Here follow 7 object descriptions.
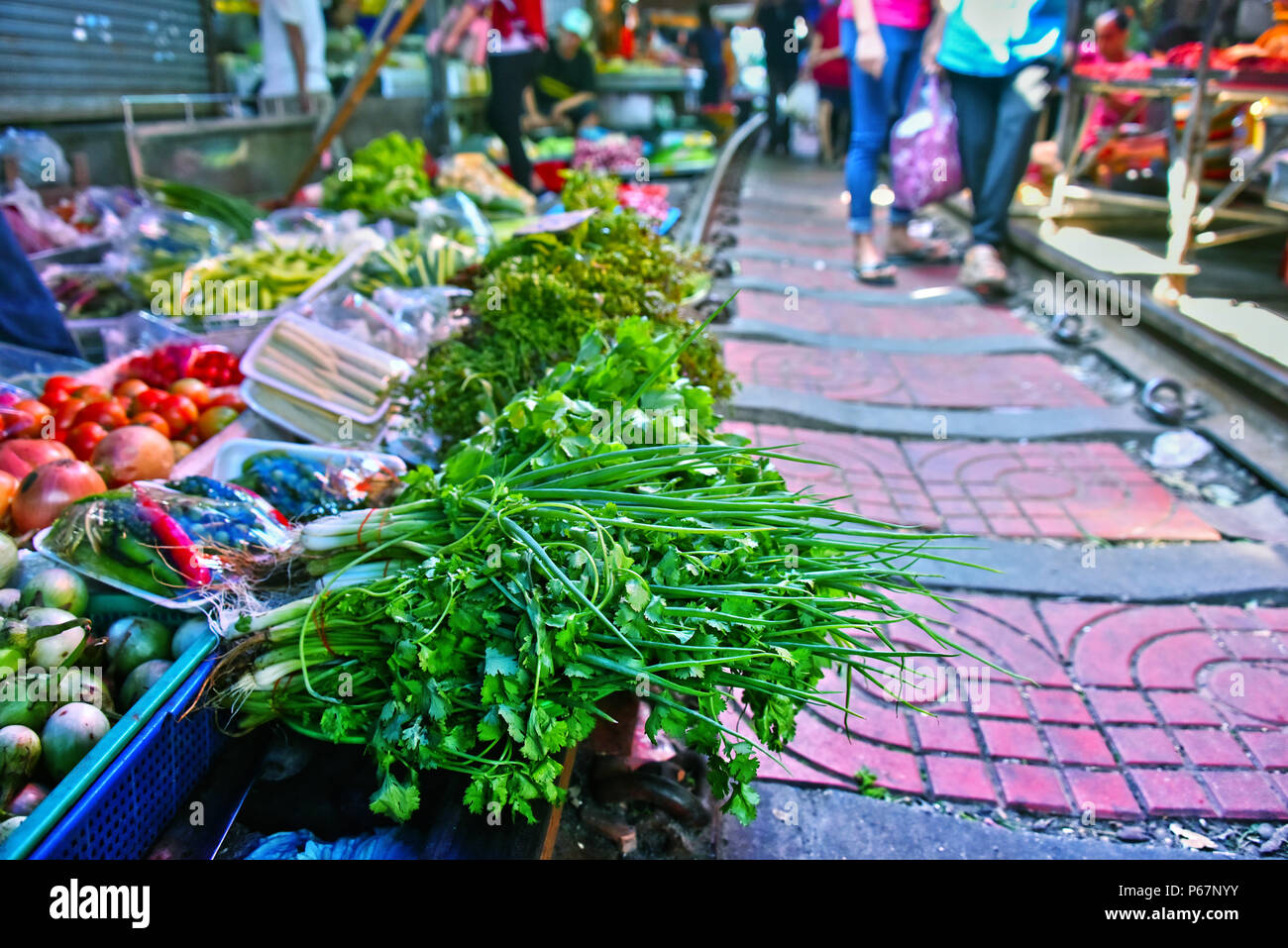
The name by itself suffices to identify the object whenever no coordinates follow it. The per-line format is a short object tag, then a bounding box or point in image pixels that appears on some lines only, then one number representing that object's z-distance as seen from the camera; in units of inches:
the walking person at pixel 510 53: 322.0
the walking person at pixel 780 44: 542.9
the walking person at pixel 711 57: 644.1
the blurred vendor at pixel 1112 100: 349.1
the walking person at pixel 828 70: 430.6
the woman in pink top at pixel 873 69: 245.9
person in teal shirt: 228.4
